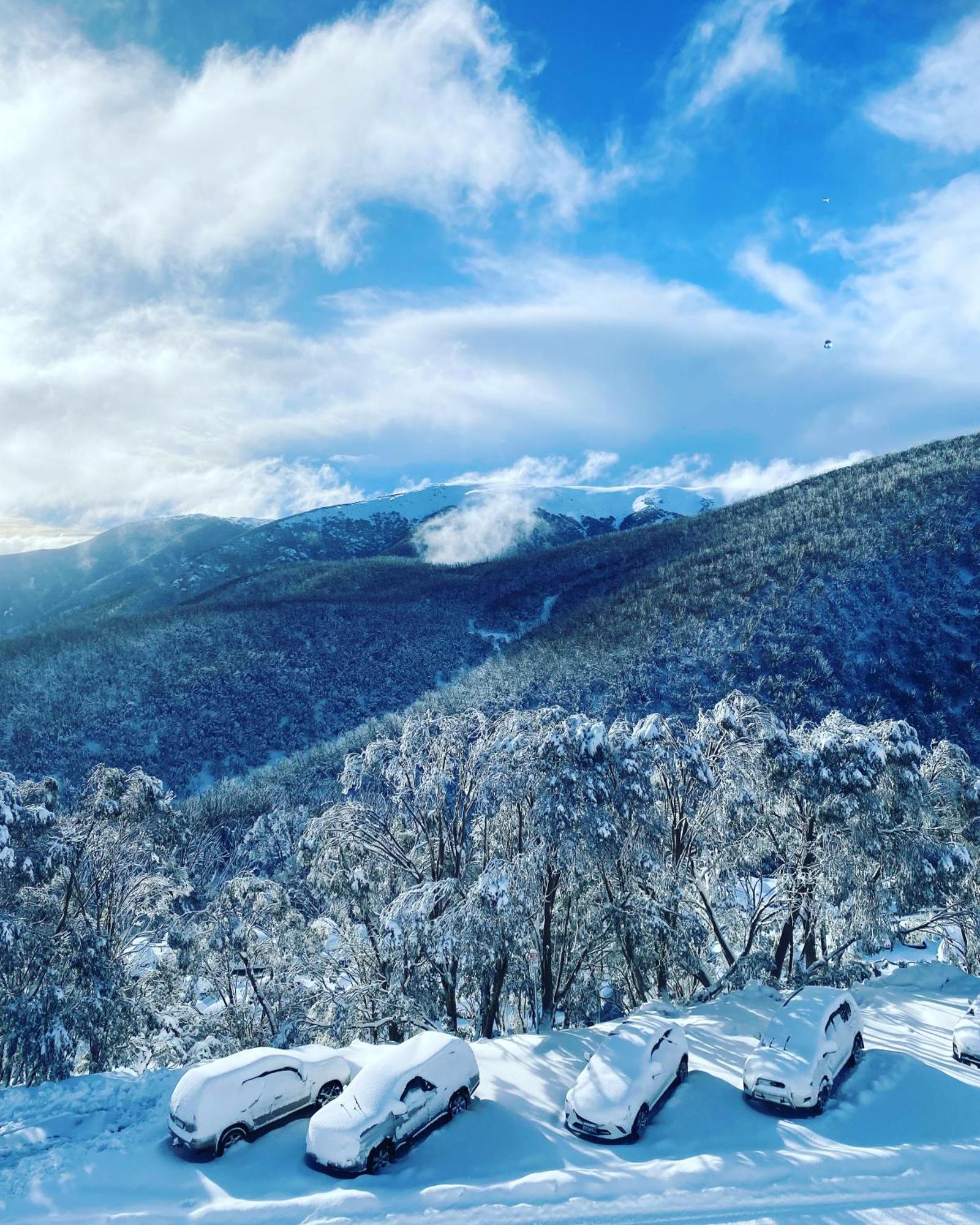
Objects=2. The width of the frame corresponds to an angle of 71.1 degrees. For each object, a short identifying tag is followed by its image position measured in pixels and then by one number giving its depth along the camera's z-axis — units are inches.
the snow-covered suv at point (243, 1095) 402.0
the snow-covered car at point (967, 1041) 507.5
